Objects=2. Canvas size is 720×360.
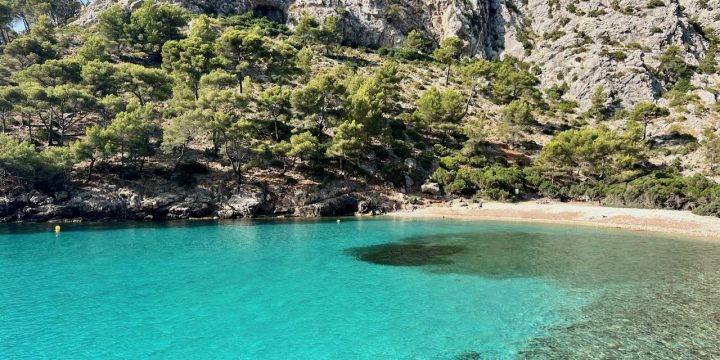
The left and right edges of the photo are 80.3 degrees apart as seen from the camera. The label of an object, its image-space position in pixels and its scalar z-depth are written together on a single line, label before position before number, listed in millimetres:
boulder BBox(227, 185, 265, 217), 55375
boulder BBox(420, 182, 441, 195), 63469
